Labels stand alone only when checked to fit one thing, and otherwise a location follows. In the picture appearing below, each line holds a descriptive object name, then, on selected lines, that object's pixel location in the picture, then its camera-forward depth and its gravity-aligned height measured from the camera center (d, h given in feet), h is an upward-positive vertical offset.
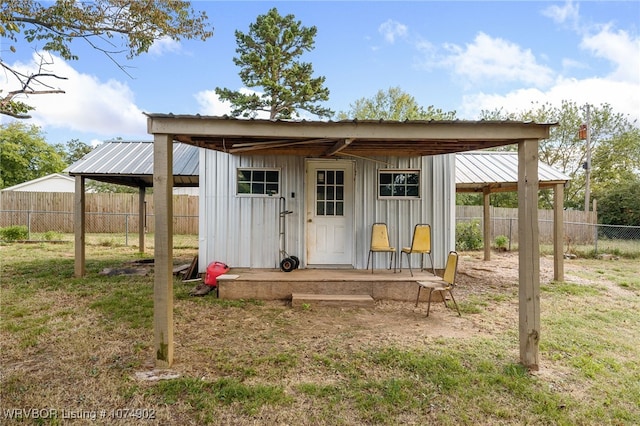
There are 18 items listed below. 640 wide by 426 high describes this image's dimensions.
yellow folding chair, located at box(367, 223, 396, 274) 19.39 -1.34
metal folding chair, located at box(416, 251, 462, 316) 14.64 -2.91
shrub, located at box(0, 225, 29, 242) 37.68 -1.76
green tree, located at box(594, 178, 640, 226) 46.44 +1.58
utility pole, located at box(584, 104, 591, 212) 50.39 +6.65
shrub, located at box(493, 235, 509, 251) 38.91 -3.15
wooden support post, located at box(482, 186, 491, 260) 29.68 -0.52
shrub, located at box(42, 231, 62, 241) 39.58 -2.26
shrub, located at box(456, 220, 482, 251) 39.22 -2.47
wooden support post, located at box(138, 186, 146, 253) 30.83 +0.17
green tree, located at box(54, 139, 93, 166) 103.58 +21.96
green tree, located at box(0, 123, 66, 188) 69.97 +14.02
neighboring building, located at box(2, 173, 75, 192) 66.39 +6.85
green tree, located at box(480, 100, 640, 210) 60.49 +13.14
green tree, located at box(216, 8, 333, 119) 48.93 +22.26
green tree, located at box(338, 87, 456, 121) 71.41 +24.02
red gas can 18.92 -3.17
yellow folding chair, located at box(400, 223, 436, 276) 18.97 -1.35
